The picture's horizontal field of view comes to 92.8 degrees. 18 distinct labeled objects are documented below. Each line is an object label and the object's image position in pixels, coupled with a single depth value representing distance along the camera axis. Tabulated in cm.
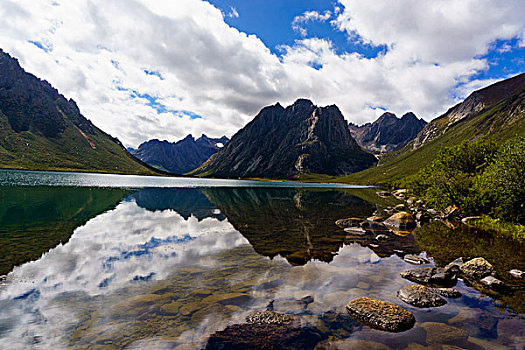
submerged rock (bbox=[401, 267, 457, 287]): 1664
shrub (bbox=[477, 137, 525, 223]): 3080
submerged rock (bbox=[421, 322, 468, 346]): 1013
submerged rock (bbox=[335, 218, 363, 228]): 3769
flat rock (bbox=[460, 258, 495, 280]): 1709
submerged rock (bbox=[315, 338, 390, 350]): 973
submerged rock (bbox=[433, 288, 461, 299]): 1448
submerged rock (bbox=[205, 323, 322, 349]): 978
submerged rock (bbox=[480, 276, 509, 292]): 1511
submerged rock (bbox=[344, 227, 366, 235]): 3304
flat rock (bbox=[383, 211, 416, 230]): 3725
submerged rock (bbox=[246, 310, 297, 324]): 1146
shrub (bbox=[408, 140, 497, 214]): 4297
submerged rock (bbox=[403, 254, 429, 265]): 2116
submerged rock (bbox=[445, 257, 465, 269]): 1893
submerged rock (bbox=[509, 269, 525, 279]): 1691
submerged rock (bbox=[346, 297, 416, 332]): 1120
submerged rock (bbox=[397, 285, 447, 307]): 1349
